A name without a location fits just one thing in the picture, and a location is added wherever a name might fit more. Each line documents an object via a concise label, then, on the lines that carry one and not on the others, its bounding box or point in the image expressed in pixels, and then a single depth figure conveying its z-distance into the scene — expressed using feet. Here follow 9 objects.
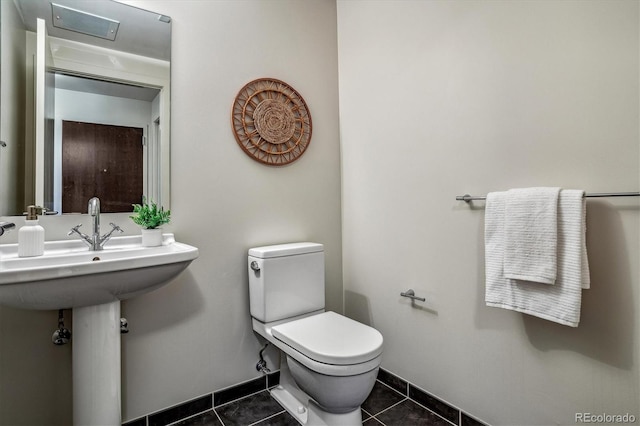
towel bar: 3.37
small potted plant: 4.68
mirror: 4.25
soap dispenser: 3.92
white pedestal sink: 3.37
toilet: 4.18
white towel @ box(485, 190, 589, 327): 3.56
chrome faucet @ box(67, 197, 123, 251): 4.43
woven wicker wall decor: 5.90
